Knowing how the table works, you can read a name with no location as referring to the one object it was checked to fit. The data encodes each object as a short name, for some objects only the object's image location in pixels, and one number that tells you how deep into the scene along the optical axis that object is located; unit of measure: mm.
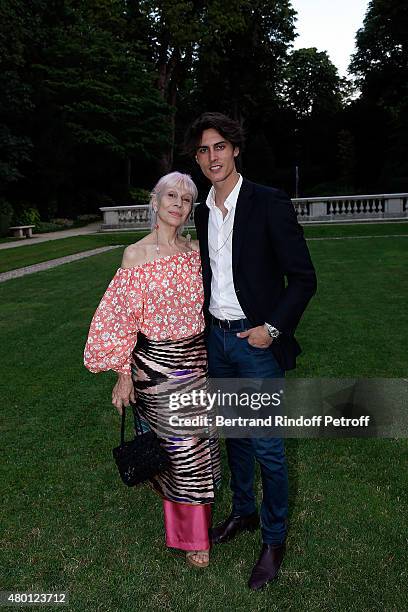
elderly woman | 2934
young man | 2725
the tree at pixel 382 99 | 34906
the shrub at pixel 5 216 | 25144
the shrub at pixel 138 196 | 35312
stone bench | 24841
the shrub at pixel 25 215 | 27928
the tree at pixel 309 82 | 51156
